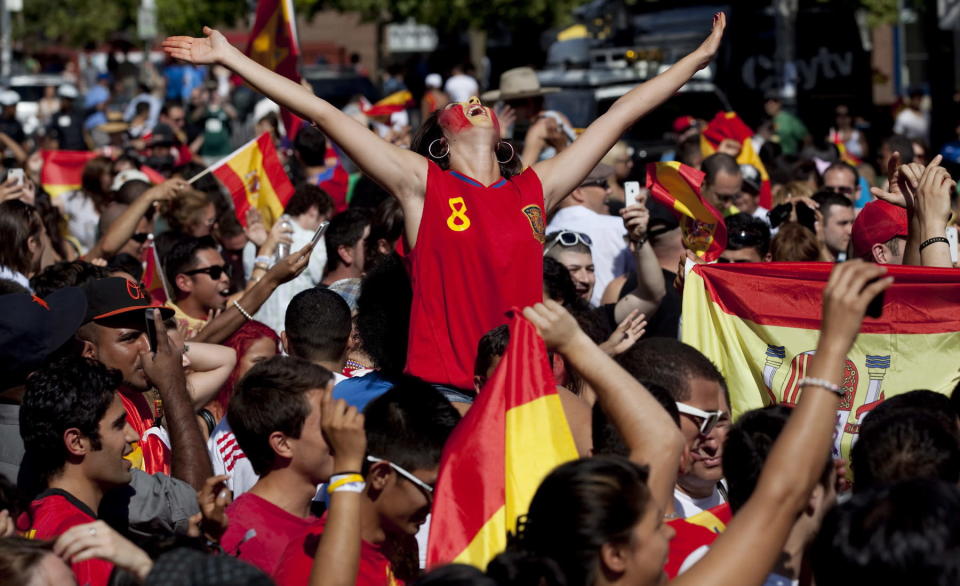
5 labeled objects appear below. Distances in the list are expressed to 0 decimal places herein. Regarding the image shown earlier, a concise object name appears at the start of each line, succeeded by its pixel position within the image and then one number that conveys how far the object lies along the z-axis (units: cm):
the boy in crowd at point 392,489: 771
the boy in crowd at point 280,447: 866
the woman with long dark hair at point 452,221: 952
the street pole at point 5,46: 7525
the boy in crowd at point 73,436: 888
